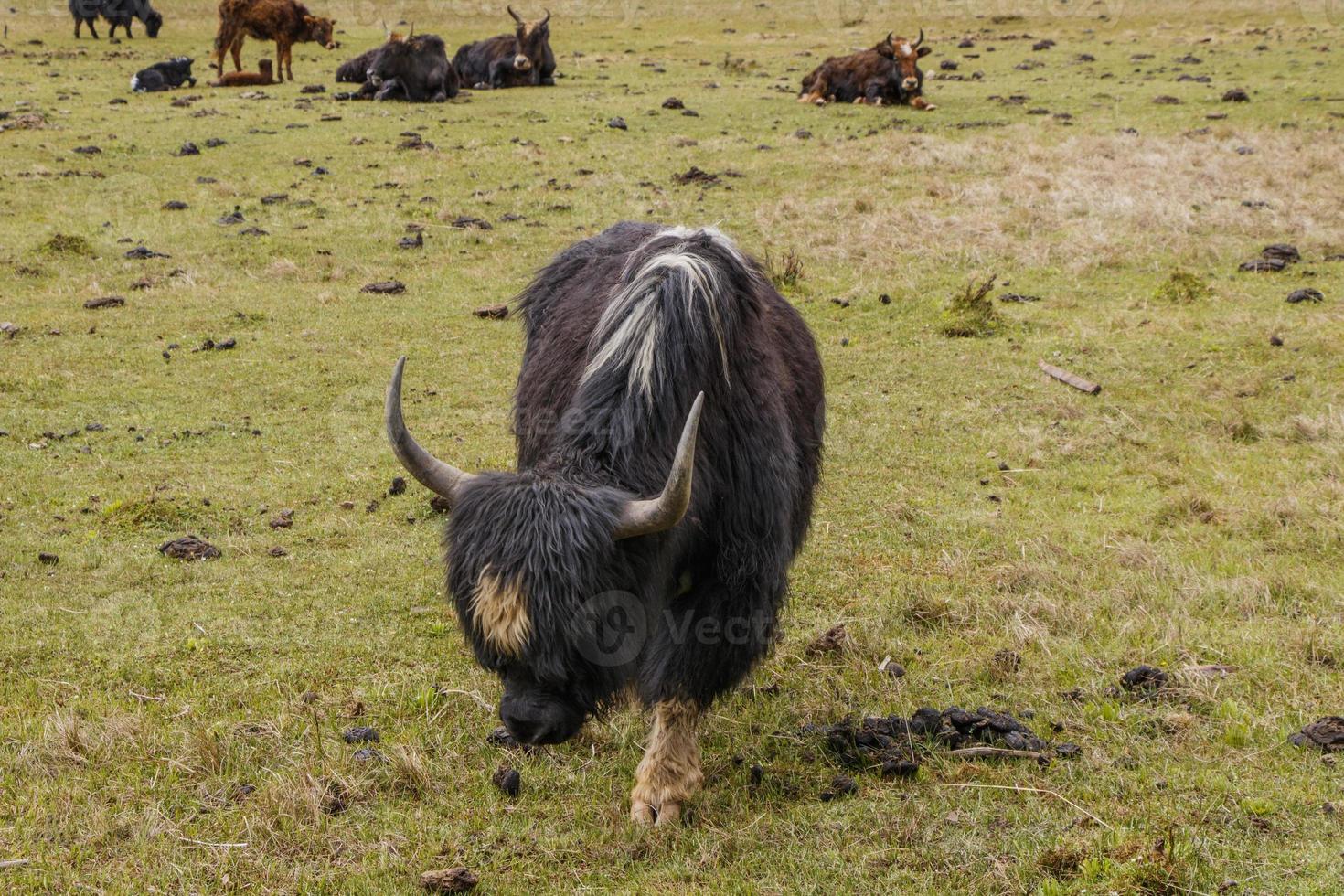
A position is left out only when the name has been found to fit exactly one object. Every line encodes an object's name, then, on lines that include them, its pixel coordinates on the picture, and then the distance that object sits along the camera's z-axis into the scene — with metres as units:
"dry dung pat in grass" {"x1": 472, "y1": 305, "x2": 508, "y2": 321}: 11.54
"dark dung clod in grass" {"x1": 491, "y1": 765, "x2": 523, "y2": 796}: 4.48
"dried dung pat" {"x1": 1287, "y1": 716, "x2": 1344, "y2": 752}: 4.37
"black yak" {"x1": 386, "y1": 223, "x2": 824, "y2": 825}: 3.62
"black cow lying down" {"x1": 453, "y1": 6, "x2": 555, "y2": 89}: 23.19
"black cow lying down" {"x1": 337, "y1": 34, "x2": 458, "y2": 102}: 21.11
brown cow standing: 23.17
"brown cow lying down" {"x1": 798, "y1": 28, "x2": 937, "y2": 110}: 21.39
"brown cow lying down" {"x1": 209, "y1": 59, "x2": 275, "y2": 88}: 22.48
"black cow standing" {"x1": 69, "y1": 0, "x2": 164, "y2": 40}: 27.95
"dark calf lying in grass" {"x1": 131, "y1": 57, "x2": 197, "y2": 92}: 21.27
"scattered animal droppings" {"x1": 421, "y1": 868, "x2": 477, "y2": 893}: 3.83
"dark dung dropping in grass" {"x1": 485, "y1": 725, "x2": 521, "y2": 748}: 4.80
